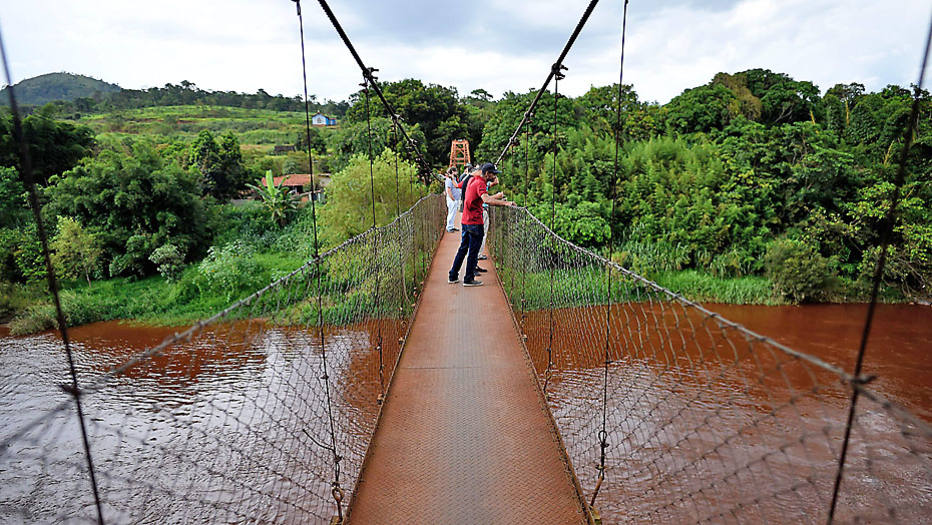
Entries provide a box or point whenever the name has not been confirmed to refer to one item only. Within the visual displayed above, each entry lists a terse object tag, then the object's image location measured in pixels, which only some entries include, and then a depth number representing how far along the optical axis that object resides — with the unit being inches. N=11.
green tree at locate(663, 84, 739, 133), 522.6
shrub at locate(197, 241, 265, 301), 486.3
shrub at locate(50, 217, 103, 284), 488.7
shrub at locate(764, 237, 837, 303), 401.1
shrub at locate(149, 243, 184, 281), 505.4
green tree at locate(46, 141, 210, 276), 506.9
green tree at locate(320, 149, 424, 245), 390.0
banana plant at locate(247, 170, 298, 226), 639.7
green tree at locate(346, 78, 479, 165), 792.9
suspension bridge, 63.6
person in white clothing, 258.7
